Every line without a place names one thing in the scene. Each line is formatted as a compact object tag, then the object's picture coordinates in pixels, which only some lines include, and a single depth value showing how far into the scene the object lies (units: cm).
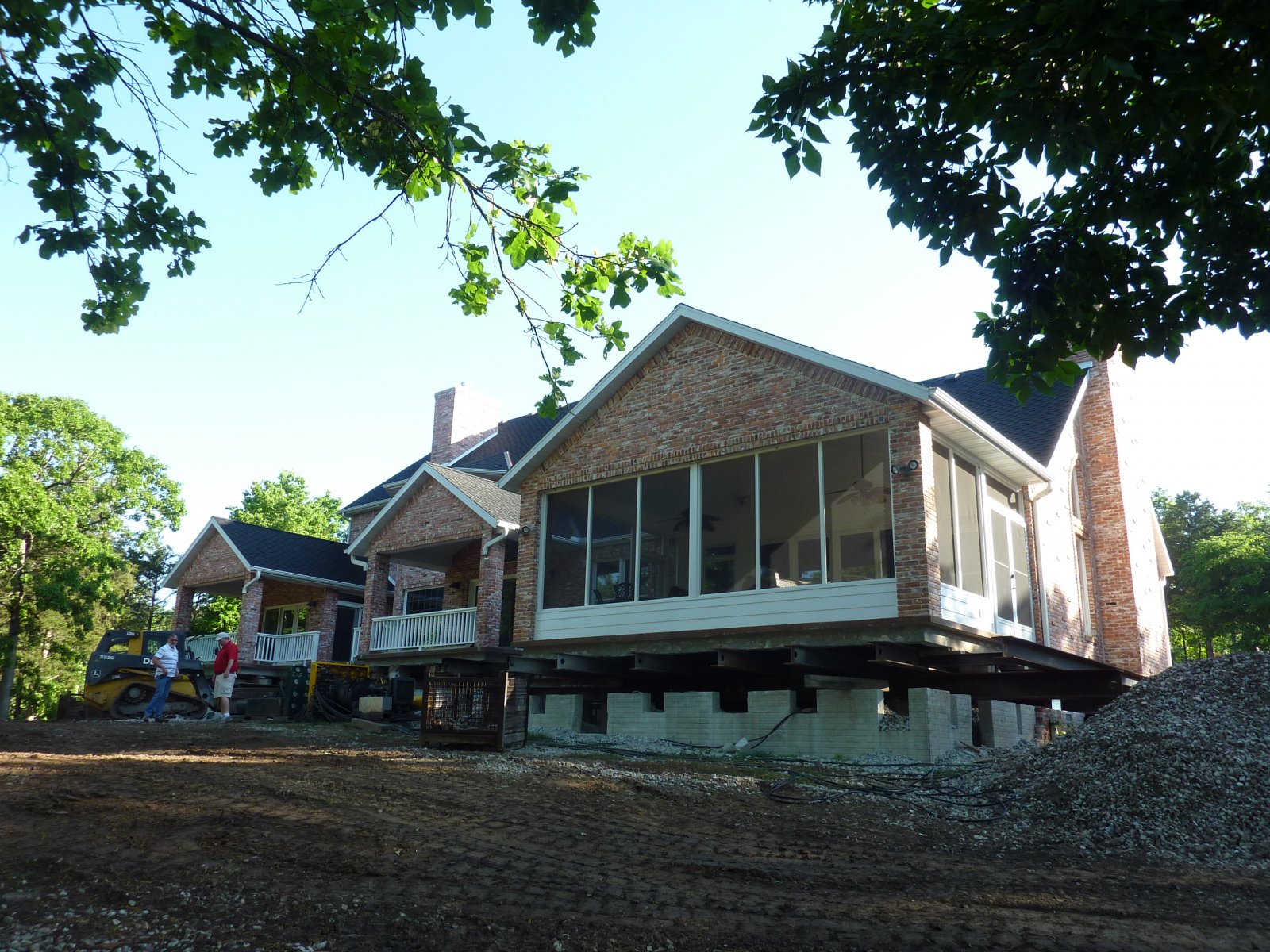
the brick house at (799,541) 1379
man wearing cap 1858
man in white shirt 1762
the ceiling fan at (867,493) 1494
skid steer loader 1973
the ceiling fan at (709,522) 1580
